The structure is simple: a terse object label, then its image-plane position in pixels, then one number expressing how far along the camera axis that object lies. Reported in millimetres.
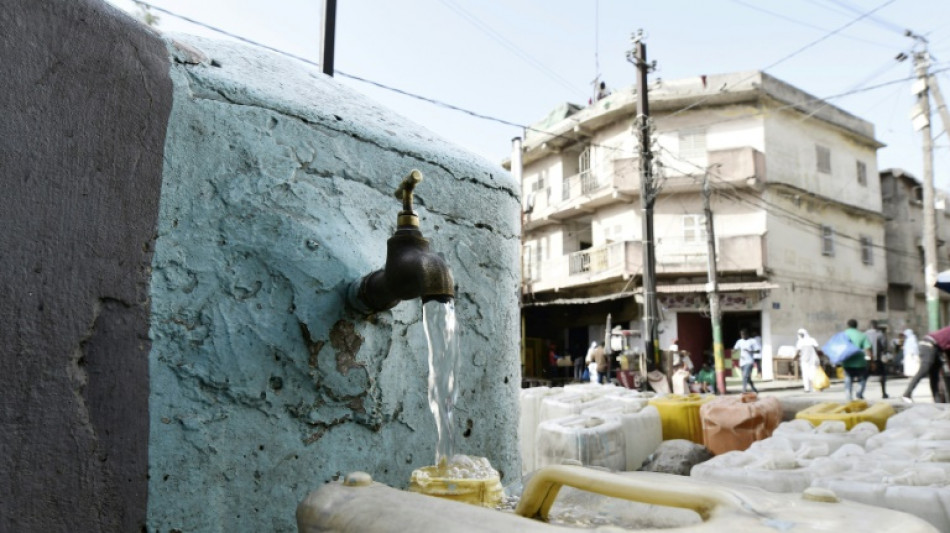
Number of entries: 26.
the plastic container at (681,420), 5148
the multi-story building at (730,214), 20078
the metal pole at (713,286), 16984
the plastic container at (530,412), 5324
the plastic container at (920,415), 4227
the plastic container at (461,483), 1443
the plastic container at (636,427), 4395
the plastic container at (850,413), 4379
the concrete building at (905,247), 25688
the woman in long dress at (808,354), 12453
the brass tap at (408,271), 1719
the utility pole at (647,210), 12781
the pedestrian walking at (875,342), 14009
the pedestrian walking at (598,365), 14586
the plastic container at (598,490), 918
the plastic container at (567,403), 5215
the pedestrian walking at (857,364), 9562
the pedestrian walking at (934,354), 7652
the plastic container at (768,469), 2559
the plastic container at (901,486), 2229
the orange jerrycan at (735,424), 4684
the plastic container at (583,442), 3822
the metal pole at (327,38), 4594
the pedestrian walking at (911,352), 17212
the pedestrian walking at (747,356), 13695
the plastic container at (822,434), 3284
